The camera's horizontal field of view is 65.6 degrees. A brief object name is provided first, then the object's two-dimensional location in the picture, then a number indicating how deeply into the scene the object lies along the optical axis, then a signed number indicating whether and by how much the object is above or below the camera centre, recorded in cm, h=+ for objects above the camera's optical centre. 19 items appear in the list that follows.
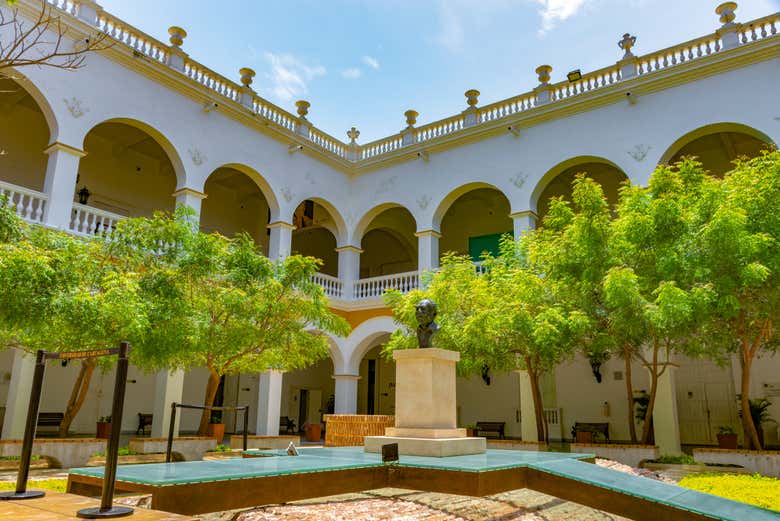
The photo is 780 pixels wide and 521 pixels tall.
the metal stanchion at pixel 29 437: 396 -21
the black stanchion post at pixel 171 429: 695 -26
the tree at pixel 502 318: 1061 +165
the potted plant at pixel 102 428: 1479 -54
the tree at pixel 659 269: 892 +224
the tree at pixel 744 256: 862 +226
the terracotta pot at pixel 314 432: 1734 -66
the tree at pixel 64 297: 718 +133
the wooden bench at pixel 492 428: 1763 -49
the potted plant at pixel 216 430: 1382 -52
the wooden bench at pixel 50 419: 1499 -33
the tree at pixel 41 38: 1145 +697
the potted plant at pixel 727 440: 1394 -59
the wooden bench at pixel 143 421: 1681 -40
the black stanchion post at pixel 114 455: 341 -28
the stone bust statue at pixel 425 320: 731 +105
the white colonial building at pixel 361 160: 1266 +631
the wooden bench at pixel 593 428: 1588 -42
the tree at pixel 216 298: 952 +184
